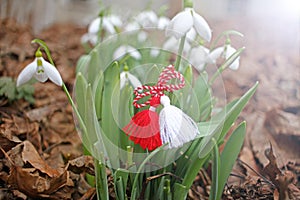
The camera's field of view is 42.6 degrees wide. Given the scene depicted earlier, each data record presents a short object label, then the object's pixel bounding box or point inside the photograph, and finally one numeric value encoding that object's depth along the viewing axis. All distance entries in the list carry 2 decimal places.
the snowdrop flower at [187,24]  0.73
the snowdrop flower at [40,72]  0.71
